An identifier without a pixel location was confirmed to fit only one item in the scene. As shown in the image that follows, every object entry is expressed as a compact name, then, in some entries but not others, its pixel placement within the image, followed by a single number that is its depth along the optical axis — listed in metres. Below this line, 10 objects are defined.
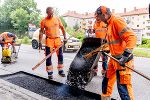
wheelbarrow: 3.25
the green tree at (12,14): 28.61
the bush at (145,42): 14.14
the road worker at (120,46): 2.25
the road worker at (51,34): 4.07
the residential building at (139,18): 47.59
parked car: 9.44
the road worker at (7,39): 5.97
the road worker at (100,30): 4.10
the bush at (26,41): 15.89
